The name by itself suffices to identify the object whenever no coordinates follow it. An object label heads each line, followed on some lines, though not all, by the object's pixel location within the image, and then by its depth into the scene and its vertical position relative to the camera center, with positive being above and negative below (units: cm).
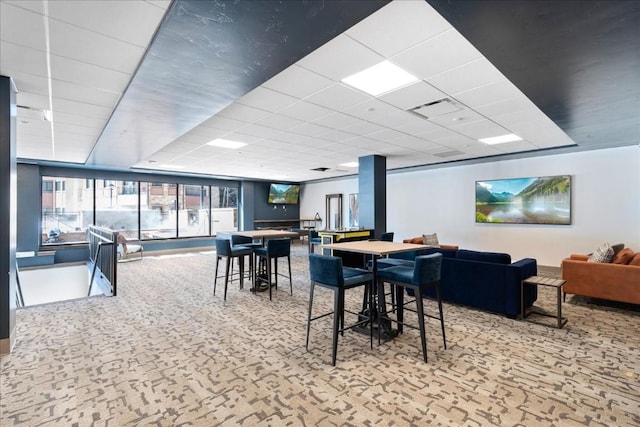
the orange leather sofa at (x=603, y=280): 399 -94
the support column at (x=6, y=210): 299 +0
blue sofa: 378 -89
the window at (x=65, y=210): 885 +1
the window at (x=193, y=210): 1141 +3
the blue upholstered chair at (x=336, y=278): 272 -64
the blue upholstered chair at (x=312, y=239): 808 -75
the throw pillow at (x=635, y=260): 413 -65
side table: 355 -95
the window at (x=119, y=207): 985 +12
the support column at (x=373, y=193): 706 +44
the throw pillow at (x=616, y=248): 452 -55
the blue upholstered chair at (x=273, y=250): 482 -64
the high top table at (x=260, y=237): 518 -44
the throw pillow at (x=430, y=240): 669 -63
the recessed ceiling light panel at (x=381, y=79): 296 +139
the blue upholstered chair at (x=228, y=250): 491 -65
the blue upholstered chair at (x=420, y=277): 276 -62
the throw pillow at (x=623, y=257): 425 -64
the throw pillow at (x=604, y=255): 436 -62
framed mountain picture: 681 +29
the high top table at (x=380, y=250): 291 -37
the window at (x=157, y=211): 1060 -1
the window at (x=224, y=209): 1237 +8
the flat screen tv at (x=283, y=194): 1333 +80
